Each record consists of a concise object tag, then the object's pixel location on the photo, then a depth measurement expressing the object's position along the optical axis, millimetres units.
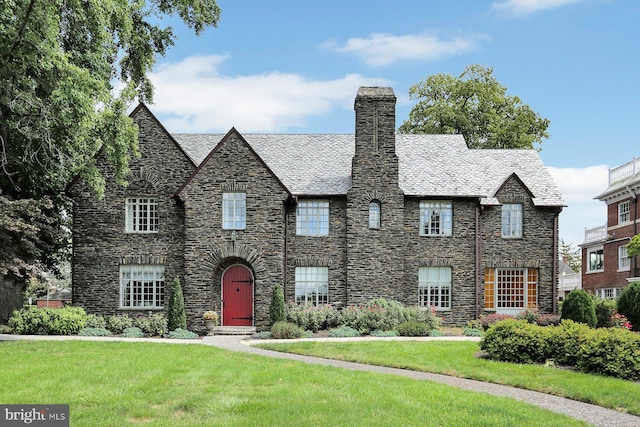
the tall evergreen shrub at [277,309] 25078
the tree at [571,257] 81188
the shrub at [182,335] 23984
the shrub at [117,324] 25750
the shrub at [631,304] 24100
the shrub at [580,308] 22969
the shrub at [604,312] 25427
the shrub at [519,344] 16328
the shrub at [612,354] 14273
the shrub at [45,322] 23828
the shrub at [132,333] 24453
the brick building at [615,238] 42250
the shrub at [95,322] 25375
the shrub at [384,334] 23231
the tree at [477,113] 42062
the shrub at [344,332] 23250
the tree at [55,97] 20141
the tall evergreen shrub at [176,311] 25250
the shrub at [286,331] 23031
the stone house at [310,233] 26703
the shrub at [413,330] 23344
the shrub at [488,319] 26200
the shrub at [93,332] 24131
